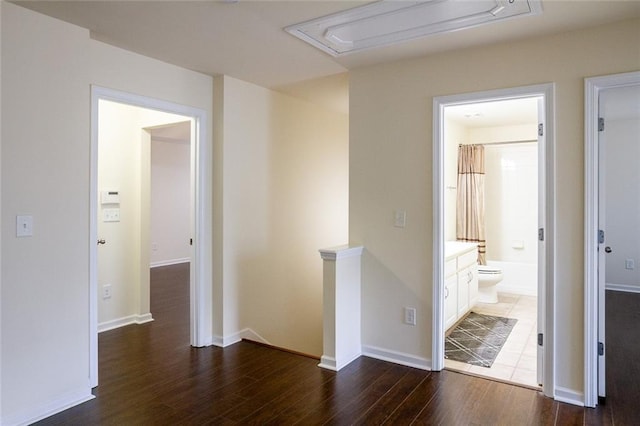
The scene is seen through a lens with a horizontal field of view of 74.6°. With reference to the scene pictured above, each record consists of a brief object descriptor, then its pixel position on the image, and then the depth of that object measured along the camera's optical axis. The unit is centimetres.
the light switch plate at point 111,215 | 441
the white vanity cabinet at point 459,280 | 419
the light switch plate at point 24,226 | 245
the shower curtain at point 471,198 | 591
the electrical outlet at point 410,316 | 337
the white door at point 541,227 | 289
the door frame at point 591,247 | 270
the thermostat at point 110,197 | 438
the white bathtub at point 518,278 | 610
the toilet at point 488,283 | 549
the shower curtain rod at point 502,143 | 607
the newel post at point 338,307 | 330
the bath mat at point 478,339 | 365
